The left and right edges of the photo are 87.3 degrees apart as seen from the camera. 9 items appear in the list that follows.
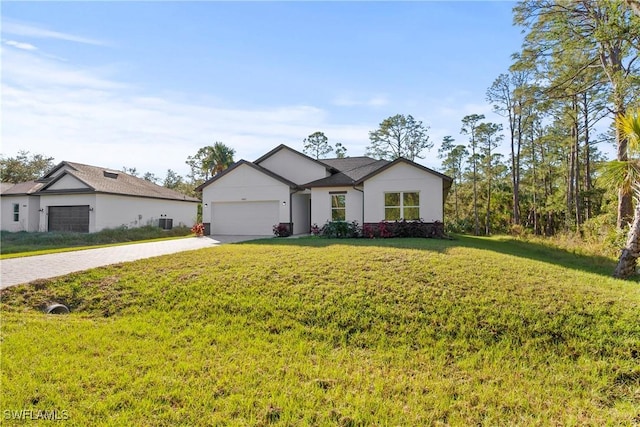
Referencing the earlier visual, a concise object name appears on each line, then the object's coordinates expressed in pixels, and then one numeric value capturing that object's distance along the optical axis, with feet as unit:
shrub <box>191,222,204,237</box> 67.21
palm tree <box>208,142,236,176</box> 106.01
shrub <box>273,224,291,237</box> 63.31
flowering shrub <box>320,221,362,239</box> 55.88
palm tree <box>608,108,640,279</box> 27.04
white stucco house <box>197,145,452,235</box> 56.85
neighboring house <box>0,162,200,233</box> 71.41
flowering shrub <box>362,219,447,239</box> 54.65
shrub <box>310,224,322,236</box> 61.64
